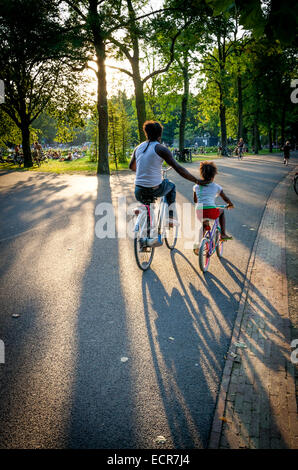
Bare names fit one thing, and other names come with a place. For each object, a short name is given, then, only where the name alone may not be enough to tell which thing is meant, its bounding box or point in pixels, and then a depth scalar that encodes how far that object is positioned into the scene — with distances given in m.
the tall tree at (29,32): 13.51
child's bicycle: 4.86
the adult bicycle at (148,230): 4.98
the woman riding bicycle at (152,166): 4.66
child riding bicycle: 4.74
